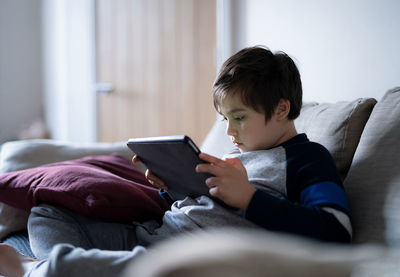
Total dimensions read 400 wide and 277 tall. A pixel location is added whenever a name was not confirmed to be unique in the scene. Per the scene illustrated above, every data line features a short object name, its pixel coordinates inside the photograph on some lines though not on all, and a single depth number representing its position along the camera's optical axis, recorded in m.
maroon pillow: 1.20
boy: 0.89
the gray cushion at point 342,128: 1.21
